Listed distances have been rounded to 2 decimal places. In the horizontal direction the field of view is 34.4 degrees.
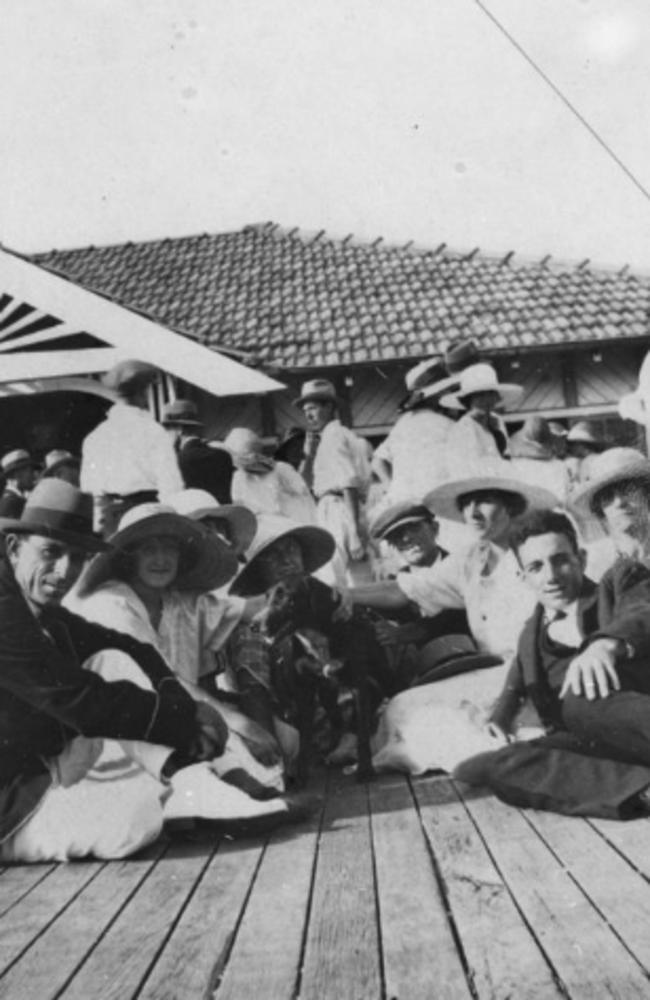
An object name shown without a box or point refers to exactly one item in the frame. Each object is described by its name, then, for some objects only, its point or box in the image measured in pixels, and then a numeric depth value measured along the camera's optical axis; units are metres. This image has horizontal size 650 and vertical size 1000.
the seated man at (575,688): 4.01
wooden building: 9.94
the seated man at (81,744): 3.95
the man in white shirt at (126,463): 5.48
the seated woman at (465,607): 4.77
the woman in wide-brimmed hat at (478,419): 5.59
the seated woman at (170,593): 4.52
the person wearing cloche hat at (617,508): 4.61
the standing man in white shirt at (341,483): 6.08
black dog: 4.91
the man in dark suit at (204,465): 6.04
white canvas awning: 7.79
